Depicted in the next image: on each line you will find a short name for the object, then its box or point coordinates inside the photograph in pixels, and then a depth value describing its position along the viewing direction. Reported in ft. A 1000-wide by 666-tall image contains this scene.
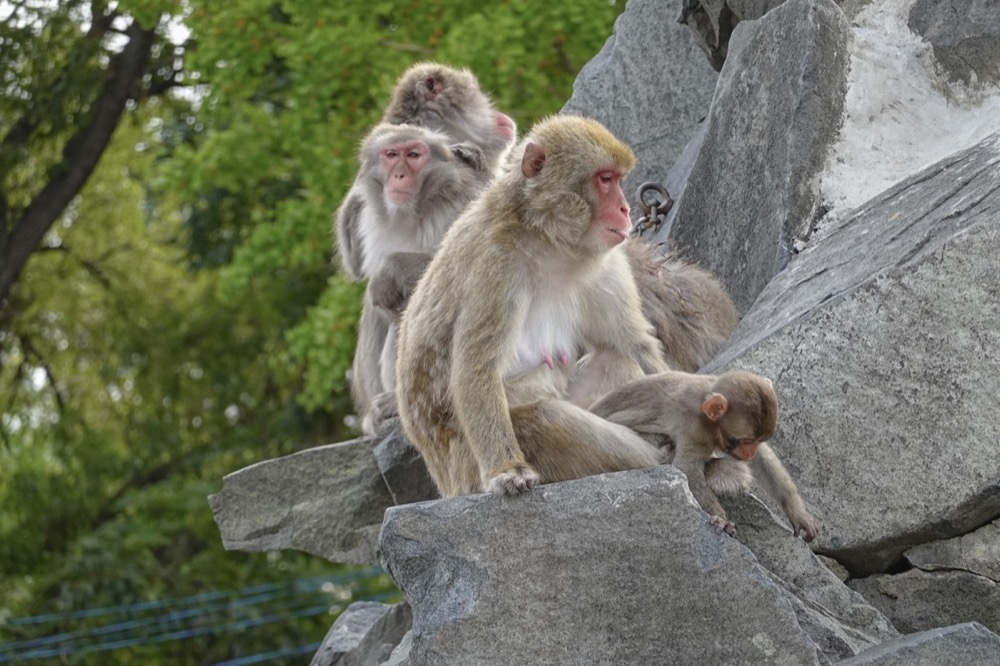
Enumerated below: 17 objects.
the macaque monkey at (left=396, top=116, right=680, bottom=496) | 24.79
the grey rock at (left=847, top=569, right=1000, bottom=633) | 26.00
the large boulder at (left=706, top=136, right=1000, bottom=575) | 25.61
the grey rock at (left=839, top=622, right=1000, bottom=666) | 21.74
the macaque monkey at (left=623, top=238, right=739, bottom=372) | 33.14
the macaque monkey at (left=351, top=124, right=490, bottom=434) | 39.09
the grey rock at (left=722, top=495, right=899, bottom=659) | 24.85
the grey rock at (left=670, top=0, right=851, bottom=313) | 32.48
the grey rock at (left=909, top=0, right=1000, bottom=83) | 33.27
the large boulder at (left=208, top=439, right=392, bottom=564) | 39.24
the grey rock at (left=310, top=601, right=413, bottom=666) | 36.11
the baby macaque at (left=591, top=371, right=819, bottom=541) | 24.07
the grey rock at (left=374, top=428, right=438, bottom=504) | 37.19
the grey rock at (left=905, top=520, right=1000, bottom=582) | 26.05
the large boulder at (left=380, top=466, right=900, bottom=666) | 22.41
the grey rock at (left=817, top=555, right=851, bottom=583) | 26.96
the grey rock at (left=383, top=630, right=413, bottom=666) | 26.84
